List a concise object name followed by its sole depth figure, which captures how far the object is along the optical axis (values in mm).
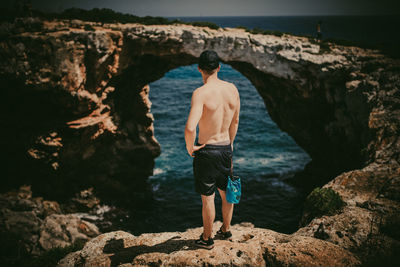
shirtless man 4547
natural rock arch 12836
